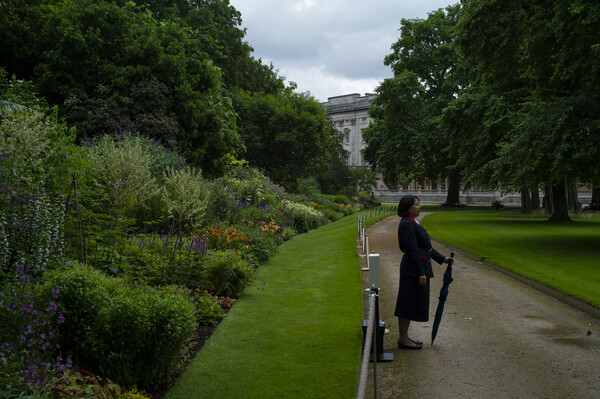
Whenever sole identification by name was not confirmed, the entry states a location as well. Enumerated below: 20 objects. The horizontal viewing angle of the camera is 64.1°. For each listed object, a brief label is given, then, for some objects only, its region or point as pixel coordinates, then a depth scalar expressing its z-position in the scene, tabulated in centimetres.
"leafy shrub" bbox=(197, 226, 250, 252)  1096
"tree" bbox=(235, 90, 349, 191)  3650
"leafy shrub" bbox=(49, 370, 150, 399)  375
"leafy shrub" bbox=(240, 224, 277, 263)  1277
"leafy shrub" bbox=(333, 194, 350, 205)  4541
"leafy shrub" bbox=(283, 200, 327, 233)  2414
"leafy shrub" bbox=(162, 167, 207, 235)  971
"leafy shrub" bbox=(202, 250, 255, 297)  857
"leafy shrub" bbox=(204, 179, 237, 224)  1377
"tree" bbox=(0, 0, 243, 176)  1659
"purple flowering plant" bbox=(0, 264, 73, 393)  354
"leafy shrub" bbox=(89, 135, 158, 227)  895
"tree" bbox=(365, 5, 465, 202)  4456
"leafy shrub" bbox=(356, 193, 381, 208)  5603
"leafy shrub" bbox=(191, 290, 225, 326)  718
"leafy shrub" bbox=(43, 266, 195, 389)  476
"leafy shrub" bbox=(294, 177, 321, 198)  4013
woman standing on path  624
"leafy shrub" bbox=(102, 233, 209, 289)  739
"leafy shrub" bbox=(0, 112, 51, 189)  593
